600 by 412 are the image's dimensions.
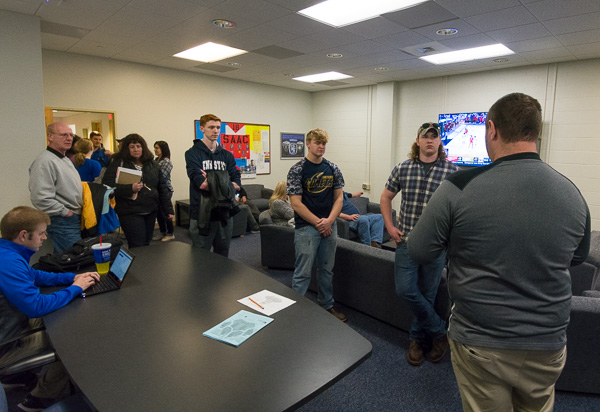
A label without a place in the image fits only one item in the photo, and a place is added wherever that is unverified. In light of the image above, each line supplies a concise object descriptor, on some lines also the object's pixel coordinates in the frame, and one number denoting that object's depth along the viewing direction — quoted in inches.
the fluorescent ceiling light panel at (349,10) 133.3
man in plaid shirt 91.4
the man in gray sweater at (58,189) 101.1
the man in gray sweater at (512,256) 43.8
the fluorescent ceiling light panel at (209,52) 191.9
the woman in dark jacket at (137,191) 126.3
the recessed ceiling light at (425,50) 186.1
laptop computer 69.8
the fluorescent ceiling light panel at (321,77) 258.4
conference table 41.7
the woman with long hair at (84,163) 160.2
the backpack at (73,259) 79.3
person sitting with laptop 60.7
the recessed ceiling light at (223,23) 147.9
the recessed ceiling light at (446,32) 156.6
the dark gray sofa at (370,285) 110.6
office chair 52.6
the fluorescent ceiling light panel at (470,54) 189.2
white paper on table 62.6
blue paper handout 53.4
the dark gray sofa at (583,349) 79.8
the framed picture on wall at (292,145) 321.7
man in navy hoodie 118.8
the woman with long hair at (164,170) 209.5
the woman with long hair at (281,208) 164.4
